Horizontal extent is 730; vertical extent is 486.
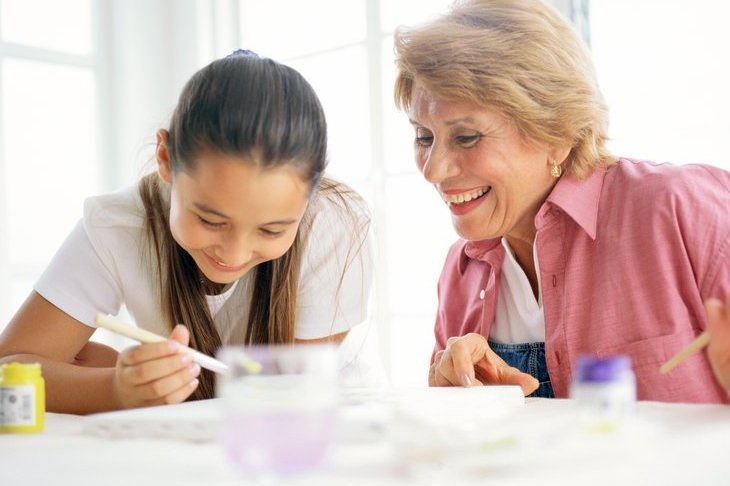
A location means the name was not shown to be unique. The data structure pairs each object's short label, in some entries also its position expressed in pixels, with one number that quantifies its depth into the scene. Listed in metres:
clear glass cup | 0.69
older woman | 1.52
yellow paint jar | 1.11
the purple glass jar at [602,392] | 0.80
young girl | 1.38
